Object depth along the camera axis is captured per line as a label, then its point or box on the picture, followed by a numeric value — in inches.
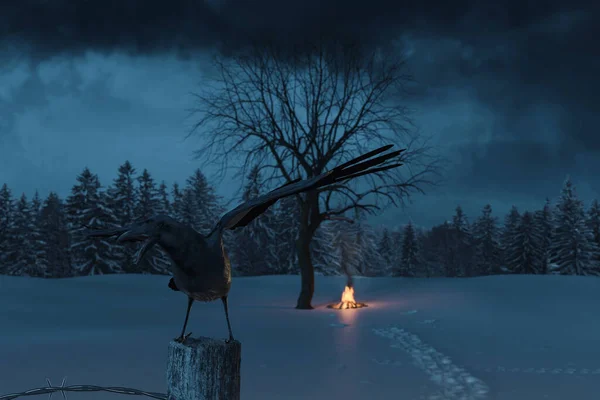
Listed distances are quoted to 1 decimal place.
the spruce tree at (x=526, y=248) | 1494.8
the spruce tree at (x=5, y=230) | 1385.3
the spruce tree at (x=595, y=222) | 1411.2
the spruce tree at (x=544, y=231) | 1496.2
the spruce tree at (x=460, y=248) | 1753.2
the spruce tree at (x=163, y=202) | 1367.2
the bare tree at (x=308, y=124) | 542.0
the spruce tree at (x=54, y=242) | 1414.9
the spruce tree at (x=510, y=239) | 1520.7
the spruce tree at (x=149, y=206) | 1284.1
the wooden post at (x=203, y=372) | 85.1
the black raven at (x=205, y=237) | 73.5
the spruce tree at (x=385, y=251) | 2301.9
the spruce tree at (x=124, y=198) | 1224.2
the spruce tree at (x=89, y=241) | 1163.9
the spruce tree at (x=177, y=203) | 1439.5
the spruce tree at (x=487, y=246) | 1692.9
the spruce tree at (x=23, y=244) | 1352.1
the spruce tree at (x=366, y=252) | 1806.0
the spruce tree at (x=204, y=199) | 1546.5
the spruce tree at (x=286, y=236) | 1330.0
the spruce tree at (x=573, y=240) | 1325.0
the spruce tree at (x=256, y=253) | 1369.3
